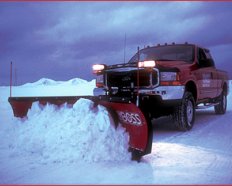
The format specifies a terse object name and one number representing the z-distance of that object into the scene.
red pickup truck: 5.40
